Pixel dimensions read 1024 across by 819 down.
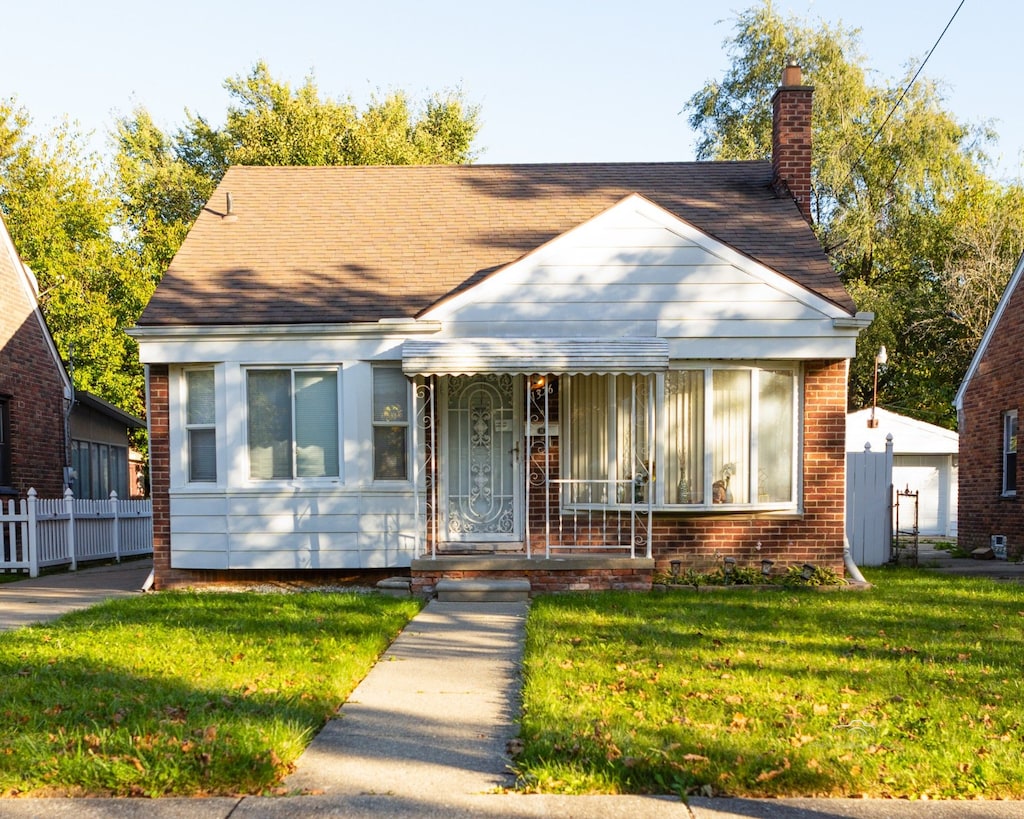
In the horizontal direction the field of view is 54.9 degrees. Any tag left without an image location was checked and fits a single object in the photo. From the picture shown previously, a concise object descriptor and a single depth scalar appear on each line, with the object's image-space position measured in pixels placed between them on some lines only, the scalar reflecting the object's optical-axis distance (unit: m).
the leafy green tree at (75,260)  25.19
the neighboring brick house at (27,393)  17.22
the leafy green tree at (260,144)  31.44
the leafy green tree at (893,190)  30.72
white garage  24.41
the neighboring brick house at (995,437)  16.94
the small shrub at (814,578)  11.69
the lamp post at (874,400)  19.00
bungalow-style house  11.75
